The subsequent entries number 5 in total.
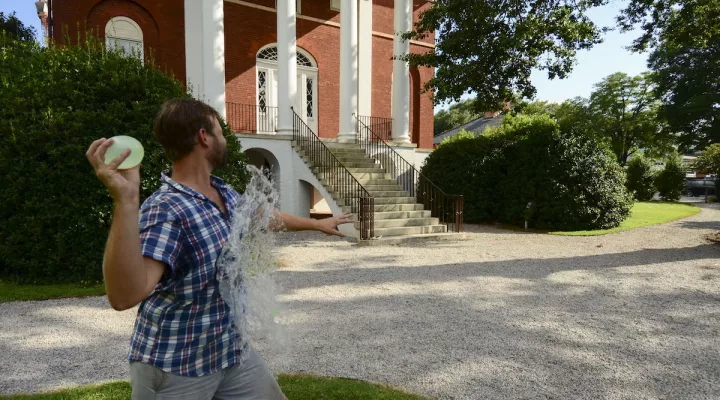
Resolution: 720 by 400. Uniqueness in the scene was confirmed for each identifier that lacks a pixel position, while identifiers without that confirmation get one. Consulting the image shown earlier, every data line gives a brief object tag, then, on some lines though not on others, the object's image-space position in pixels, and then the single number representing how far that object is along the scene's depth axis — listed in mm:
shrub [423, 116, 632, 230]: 14609
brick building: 14734
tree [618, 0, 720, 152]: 39094
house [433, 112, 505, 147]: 40947
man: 1608
